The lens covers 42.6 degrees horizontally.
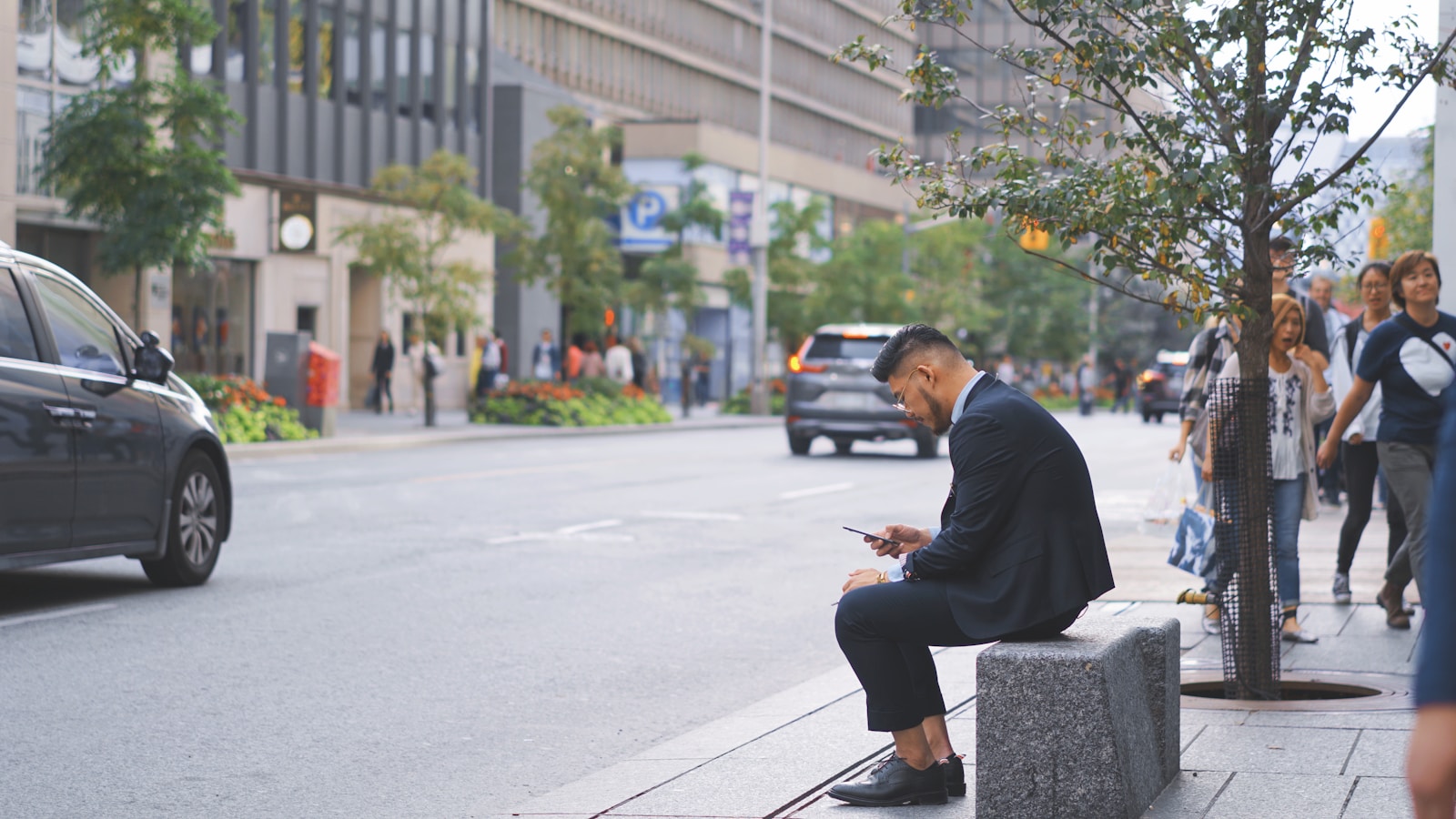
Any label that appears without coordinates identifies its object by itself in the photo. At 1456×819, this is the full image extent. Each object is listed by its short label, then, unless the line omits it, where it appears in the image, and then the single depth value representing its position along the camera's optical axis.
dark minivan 8.88
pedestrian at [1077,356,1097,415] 56.06
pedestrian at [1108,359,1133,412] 62.22
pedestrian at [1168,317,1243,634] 9.21
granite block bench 4.93
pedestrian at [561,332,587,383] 41.66
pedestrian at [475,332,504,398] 39.91
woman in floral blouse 8.65
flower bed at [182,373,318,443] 25.70
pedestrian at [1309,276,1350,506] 13.99
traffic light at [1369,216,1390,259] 18.47
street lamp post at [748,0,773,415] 49.16
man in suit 5.12
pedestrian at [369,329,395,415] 40.38
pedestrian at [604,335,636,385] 41.78
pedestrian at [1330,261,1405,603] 9.30
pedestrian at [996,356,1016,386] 64.99
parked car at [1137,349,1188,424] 47.19
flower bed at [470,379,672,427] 36.34
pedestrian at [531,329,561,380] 41.32
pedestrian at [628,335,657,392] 46.47
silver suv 25.05
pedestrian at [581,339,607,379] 41.47
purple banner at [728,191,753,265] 49.66
